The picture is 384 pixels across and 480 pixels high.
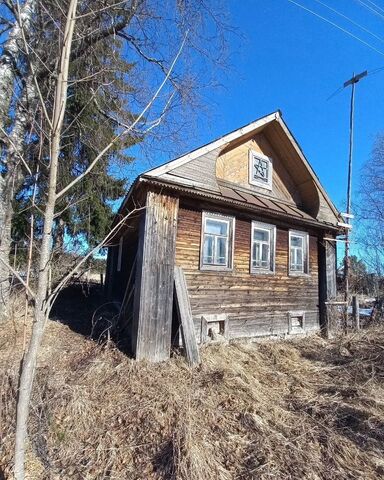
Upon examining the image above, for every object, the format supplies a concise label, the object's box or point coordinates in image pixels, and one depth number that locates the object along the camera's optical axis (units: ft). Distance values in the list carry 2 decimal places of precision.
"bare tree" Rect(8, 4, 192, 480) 8.32
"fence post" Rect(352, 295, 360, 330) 37.78
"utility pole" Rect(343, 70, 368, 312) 38.74
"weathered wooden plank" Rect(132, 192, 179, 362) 22.63
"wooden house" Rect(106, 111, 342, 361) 23.77
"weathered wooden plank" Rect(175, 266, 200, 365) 22.40
